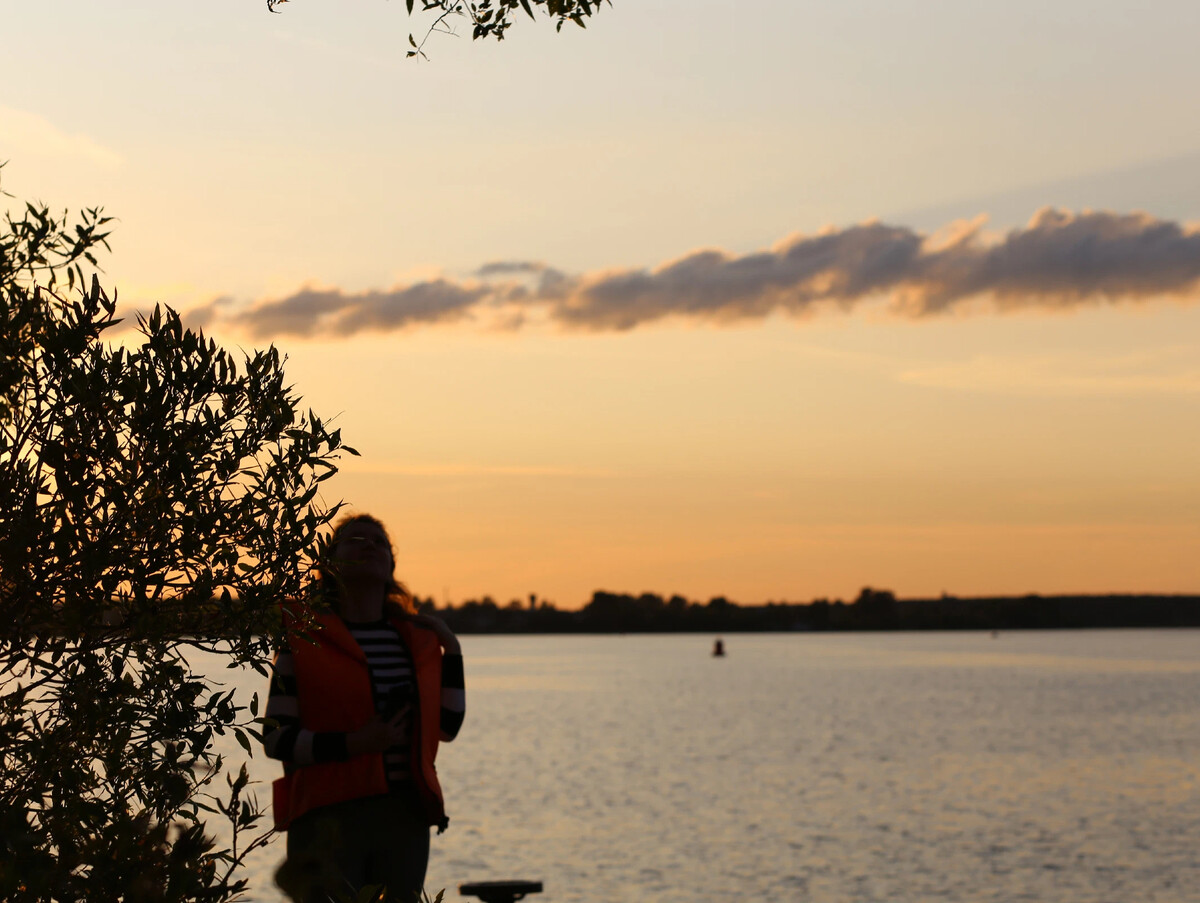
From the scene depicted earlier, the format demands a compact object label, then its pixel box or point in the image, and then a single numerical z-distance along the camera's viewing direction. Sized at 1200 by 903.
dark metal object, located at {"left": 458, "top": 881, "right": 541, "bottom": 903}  8.94
